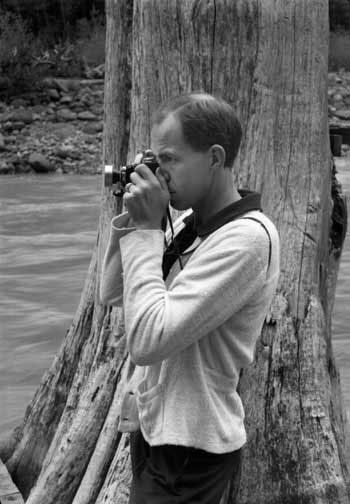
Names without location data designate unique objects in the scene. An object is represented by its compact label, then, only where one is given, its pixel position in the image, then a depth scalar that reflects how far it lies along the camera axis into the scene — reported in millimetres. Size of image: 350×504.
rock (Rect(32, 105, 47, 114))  24816
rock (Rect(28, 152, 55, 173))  20281
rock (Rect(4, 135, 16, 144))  22602
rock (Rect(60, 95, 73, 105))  25531
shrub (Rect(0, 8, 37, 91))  26219
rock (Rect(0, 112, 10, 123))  24422
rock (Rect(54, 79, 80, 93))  25922
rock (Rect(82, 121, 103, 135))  23281
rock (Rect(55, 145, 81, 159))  21344
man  2393
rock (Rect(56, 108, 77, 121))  24578
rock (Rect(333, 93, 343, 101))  25641
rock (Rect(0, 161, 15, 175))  20203
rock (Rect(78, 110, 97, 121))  24167
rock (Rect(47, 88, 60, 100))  25641
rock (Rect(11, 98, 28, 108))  25438
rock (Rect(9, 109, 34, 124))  24312
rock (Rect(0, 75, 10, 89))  26125
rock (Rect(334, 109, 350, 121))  23766
